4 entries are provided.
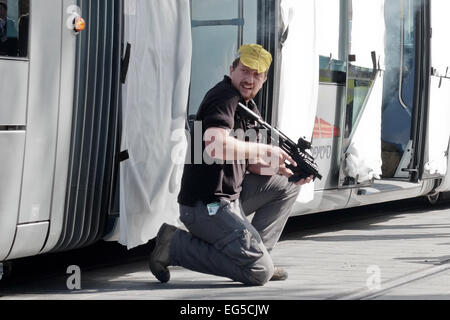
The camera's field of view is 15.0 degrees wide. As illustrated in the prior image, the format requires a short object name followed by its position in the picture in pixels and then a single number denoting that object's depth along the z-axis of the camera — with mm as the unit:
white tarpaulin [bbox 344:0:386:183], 14471
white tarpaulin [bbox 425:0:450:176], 16835
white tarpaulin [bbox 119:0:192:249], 10424
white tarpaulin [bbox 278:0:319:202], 12557
